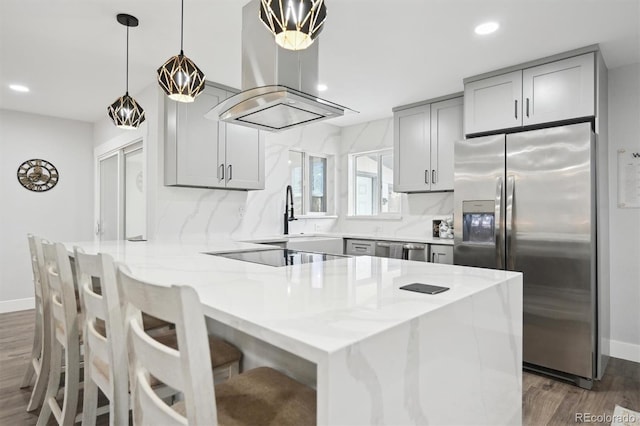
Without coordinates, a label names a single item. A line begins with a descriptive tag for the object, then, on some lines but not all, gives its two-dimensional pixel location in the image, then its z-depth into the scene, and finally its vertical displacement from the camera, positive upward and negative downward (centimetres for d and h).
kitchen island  76 -28
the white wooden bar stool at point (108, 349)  120 -51
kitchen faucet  473 +13
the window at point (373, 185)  511 +45
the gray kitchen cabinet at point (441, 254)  355 -37
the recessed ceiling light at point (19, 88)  375 +133
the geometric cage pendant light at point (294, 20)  138 +77
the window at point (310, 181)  515 +51
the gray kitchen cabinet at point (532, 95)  278 +102
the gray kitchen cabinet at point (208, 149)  345 +68
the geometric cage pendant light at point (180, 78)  198 +76
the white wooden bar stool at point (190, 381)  76 -40
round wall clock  466 +52
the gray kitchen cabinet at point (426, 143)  396 +84
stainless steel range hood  207 +78
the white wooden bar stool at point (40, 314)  213 -62
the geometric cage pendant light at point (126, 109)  248 +72
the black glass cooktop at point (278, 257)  189 -24
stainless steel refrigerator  262 -11
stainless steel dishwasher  374 -36
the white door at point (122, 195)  405 +25
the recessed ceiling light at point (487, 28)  250 +132
